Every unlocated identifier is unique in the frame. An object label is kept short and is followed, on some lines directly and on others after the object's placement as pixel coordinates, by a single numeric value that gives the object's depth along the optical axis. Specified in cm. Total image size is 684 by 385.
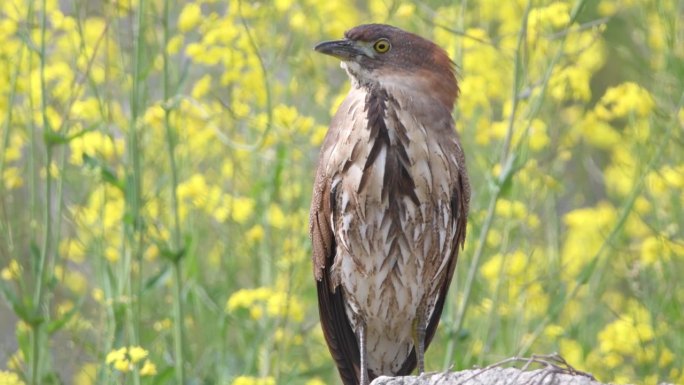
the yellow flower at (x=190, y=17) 1432
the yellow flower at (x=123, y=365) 1070
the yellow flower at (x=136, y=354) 1069
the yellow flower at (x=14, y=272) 1202
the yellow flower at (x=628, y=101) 1460
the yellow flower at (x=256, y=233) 1484
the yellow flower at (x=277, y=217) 1519
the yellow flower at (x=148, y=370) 1128
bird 1161
